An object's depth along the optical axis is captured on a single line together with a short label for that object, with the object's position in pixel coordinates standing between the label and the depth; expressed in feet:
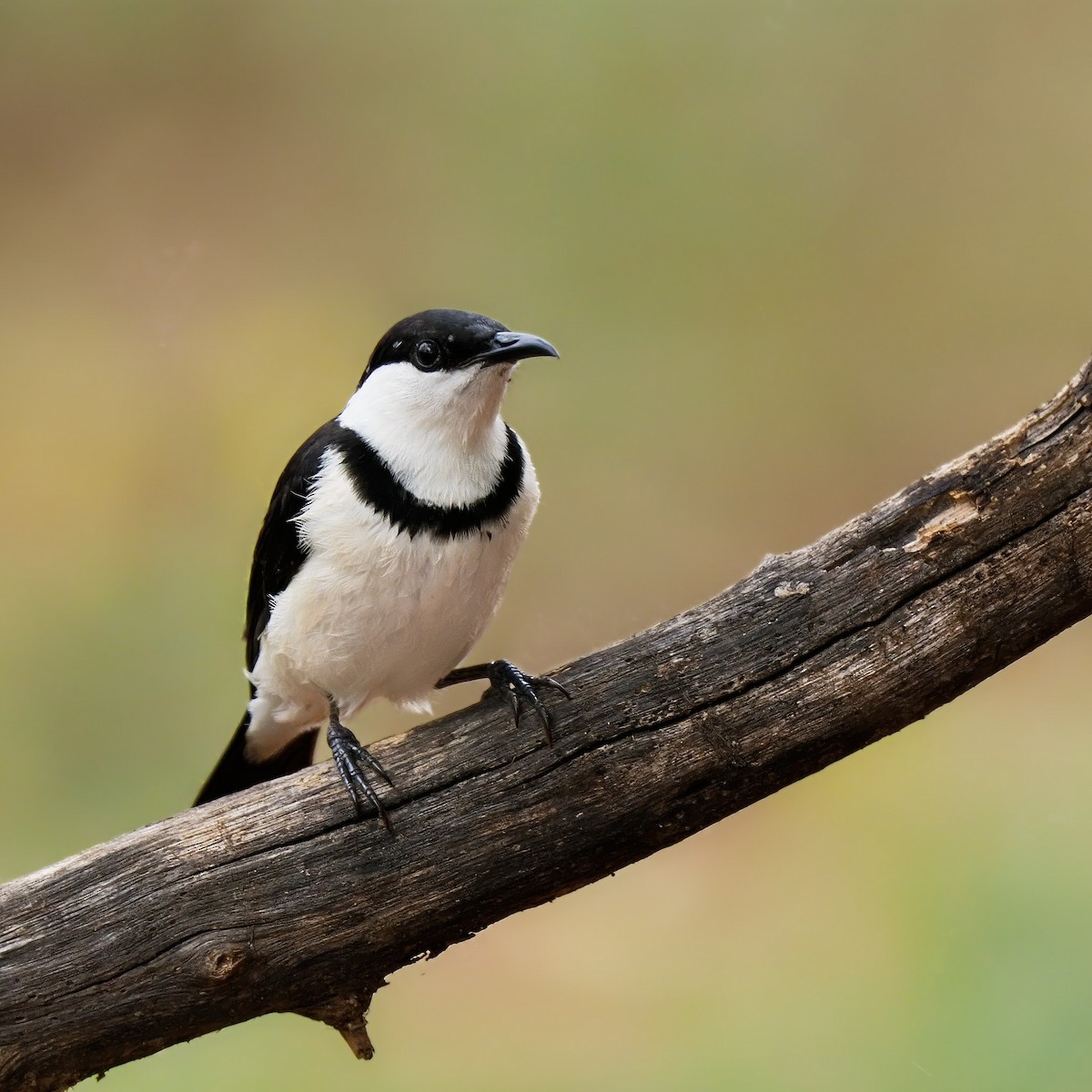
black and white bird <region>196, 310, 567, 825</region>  16.22
